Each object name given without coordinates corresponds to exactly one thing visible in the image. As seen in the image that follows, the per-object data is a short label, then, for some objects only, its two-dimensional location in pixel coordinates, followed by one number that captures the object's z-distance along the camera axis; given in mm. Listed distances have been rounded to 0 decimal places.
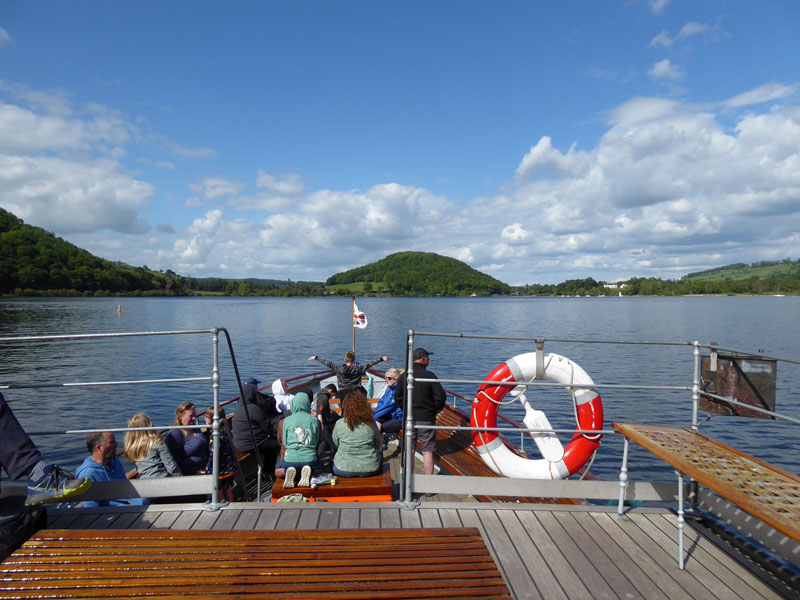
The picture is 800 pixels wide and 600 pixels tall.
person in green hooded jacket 4684
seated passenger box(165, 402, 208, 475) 4488
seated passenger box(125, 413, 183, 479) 4137
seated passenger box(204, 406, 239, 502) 4595
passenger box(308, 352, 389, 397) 7957
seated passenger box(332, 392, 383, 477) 4543
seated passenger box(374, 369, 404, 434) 6395
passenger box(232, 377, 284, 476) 5914
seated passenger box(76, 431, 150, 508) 3785
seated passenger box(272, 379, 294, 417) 7551
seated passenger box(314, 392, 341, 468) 5543
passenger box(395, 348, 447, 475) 5004
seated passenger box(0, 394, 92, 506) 2705
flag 12594
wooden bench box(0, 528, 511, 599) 2314
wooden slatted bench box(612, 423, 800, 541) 2383
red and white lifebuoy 4738
